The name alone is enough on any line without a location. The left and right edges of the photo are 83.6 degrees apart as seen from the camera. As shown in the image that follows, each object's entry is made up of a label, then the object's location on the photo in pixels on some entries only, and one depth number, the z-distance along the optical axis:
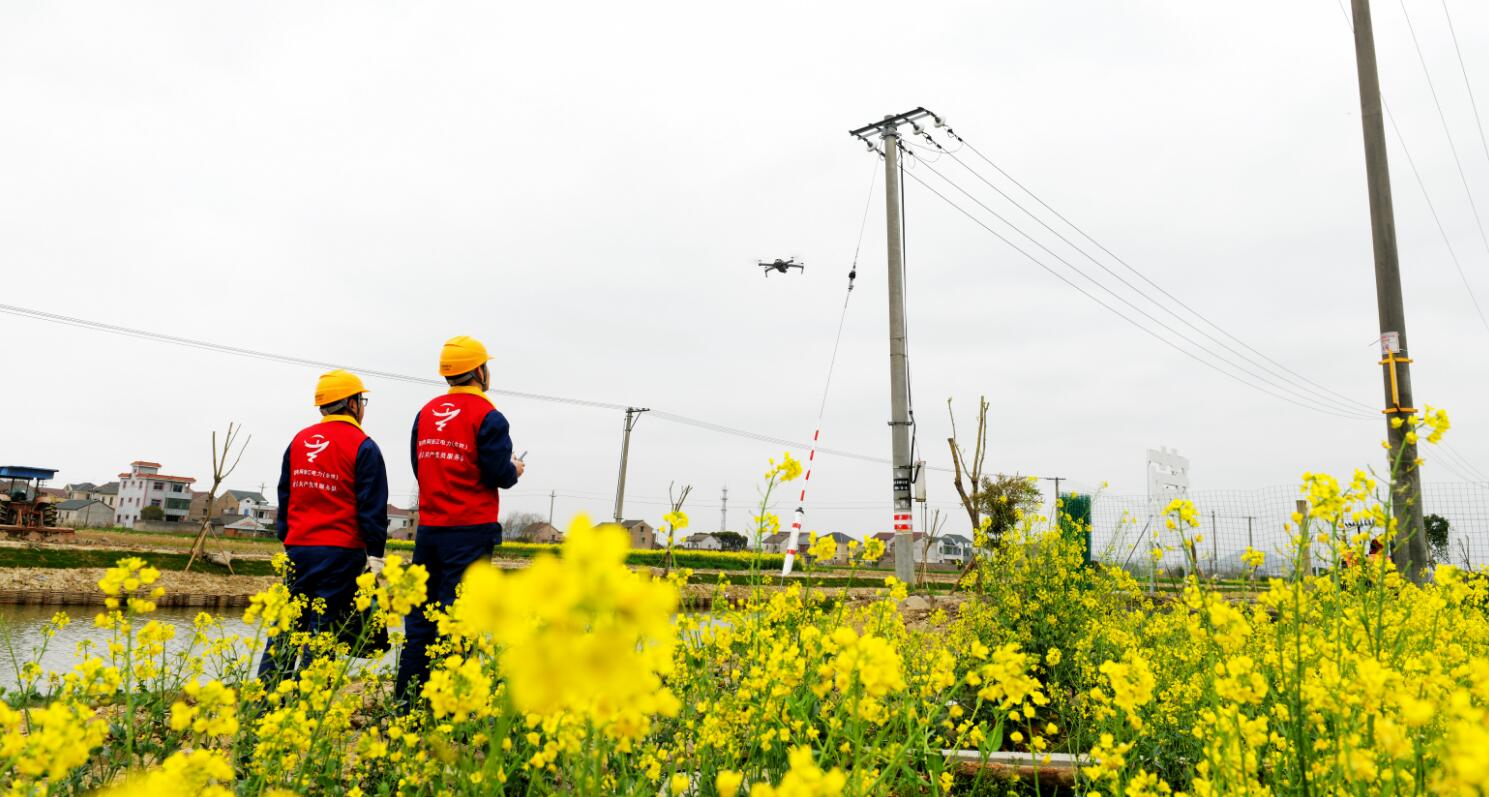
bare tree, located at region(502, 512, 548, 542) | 73.65
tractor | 20.67
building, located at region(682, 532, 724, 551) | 81.40
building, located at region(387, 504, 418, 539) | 74.38
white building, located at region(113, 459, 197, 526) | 75.06
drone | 14.84
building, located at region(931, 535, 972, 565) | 74.44
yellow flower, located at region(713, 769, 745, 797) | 0.96
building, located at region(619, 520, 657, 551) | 76.21
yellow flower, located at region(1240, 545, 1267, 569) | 2.82
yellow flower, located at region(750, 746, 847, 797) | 0.86
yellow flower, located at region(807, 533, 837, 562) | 2.26
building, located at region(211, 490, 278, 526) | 83.25
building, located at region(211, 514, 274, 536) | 62.92
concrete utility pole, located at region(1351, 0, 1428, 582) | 5.84
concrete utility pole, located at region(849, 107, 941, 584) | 10.38
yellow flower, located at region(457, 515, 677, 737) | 0.43
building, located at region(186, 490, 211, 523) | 74.65
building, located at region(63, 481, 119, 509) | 83.44
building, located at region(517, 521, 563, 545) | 71.68
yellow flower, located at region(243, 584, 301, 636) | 2.07
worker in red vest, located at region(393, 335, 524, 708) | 3.63
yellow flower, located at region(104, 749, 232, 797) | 0.99
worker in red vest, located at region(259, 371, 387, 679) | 3.69
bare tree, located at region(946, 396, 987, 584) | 10.86
